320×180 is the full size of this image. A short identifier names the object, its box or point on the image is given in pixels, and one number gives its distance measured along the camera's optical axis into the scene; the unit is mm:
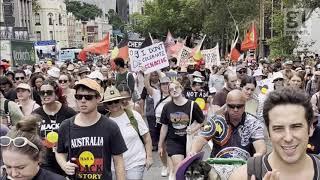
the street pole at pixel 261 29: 41250
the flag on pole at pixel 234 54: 23134
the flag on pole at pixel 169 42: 26766
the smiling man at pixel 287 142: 2826
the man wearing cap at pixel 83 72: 12300
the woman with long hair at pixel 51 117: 5748
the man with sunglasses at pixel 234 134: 4992
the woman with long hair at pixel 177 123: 7828
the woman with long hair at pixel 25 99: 7254
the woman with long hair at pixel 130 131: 6133
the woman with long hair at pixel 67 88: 8711
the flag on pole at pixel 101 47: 24484
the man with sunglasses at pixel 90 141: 4742
